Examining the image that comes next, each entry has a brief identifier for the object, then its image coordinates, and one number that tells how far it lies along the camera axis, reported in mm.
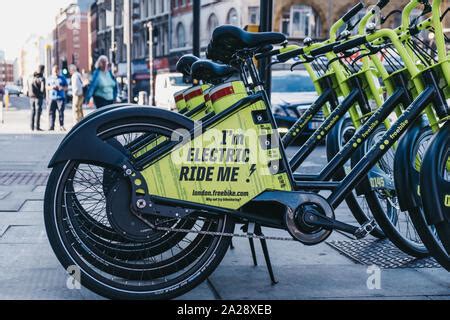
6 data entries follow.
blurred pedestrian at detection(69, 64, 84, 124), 16906
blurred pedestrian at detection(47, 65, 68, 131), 18266
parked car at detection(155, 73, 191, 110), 23897
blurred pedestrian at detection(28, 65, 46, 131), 18234
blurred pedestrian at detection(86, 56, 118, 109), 12766
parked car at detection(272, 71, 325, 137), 15305
